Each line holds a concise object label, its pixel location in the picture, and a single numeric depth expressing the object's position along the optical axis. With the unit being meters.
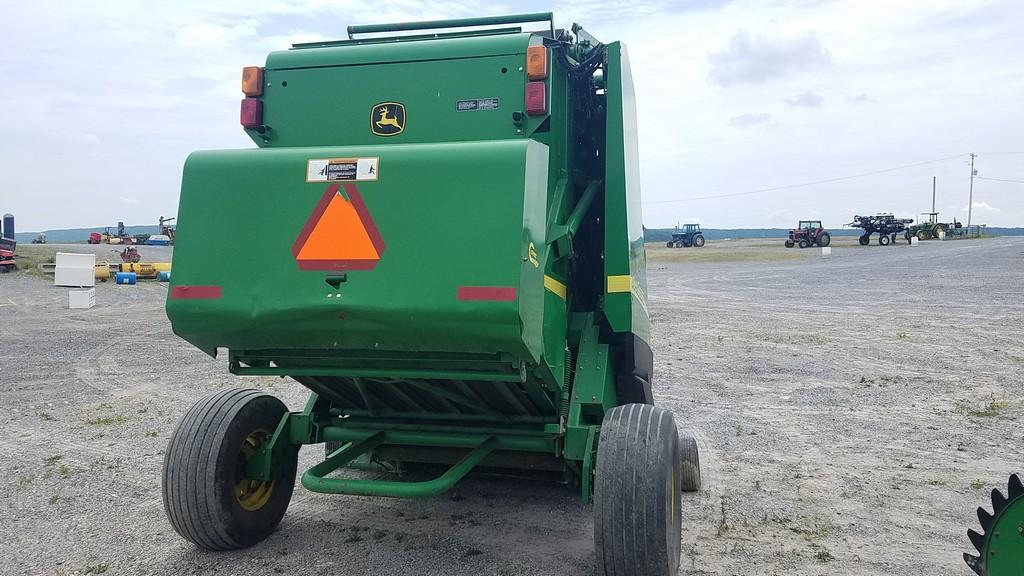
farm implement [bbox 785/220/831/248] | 51.72
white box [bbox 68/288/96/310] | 18.92
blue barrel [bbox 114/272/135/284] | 25.97
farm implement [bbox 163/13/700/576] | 3.56
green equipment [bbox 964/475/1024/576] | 2.97
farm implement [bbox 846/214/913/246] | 52.38
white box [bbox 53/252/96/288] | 23.22
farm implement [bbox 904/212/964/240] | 57.37
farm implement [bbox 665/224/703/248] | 62.53
